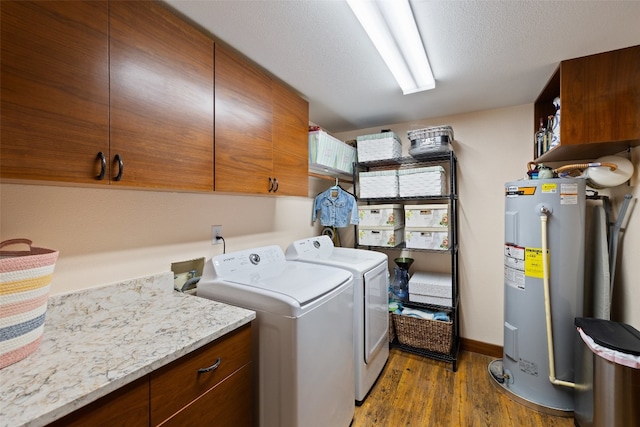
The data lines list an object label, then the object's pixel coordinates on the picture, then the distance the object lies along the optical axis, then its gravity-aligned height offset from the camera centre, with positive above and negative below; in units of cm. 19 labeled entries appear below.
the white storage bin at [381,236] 254 -23
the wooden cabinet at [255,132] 139 +50
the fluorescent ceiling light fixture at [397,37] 119 +92
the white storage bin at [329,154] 222 +54
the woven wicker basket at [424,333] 230 -107
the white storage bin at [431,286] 234 -65
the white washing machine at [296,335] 119 -59
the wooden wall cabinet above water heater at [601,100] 153 +67
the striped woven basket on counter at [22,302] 74 -26
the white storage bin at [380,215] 255 -2
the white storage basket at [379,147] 252 +64
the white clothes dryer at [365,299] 185 -63
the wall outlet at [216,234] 175 -14
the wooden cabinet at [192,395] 72 -58
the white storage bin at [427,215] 234 -2
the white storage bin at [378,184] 254 +29
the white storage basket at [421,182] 236 +29
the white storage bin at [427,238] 234 -22
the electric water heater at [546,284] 177 -49
